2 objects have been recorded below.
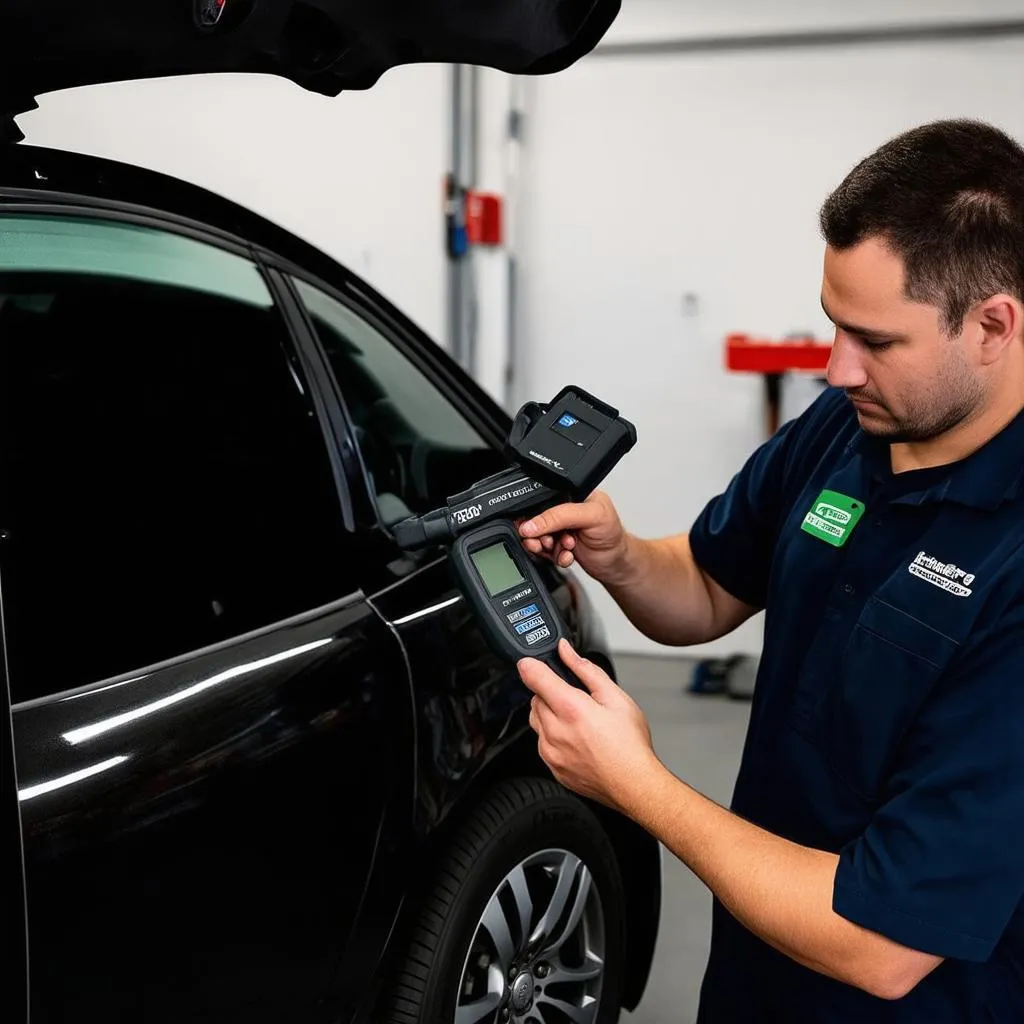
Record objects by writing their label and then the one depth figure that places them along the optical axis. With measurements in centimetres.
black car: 127
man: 110
